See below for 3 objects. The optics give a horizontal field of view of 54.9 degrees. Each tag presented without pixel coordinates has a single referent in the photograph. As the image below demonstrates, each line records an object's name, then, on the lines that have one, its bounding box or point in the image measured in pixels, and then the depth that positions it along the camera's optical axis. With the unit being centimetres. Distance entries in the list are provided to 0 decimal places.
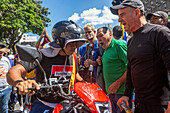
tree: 2070
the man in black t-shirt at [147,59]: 163
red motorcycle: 154
